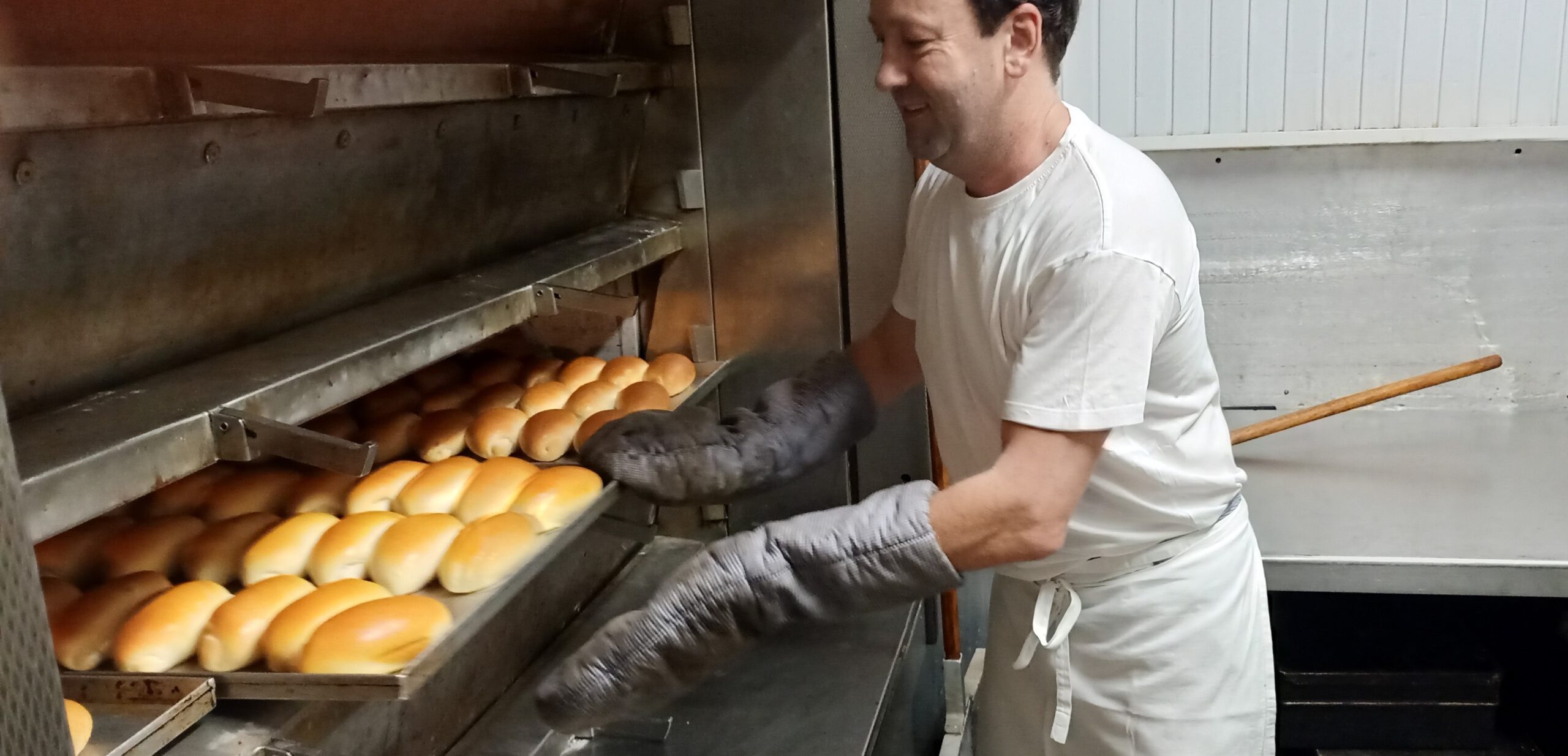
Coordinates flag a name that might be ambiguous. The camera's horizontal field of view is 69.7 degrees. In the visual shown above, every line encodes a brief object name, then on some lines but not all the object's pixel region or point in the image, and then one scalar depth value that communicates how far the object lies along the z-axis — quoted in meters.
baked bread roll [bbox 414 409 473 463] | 1.49
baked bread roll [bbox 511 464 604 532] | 1.30
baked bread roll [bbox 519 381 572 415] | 1.63
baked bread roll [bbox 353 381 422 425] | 1.57
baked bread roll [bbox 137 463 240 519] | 1.24
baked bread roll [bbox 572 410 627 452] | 1.53
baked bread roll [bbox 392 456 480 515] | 1.32
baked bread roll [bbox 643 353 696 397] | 1.81
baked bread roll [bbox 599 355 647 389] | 1.78
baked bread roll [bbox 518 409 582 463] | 1.50
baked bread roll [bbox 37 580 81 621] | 1.00
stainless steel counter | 1.85
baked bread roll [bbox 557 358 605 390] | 1.77
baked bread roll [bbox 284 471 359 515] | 1.29
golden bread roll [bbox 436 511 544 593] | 1.14
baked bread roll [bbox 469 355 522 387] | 1.74
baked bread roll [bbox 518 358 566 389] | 1.77
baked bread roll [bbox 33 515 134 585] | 1.09
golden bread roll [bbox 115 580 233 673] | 0.97
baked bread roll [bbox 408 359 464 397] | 1.69
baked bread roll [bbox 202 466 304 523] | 1.25
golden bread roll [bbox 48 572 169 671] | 0.97
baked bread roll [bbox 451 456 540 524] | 1.30
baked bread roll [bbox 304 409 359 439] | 1.47
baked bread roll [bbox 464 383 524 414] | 1.62
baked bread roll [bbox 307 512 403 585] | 1.16
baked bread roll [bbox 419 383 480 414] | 1.61
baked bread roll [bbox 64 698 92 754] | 0.83
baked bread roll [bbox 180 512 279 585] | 1.14
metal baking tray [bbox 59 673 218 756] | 0.87
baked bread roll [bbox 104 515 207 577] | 1.12
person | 1.22
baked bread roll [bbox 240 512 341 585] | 1.15
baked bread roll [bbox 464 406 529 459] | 1.49
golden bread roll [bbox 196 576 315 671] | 0.99
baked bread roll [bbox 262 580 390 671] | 0.99
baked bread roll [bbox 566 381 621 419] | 1.63
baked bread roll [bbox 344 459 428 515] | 1.30
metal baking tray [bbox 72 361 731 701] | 0.93
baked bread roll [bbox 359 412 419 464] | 1.48
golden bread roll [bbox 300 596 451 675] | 0.98
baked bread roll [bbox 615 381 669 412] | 1.64
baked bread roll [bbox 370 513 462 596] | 1.15
